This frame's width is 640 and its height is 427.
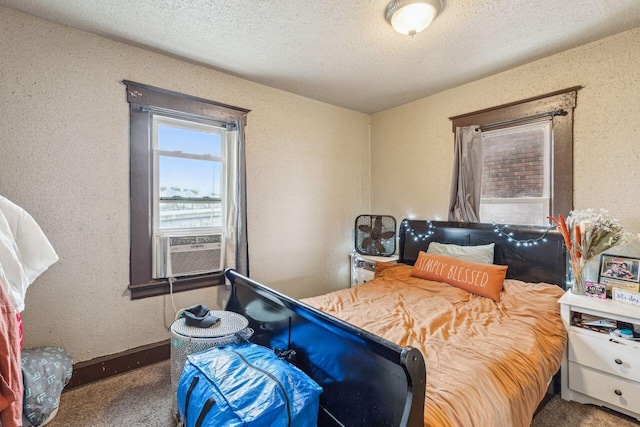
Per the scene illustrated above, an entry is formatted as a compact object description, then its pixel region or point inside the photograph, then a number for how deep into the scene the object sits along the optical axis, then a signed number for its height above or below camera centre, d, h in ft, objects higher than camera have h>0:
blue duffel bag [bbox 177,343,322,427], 3.52 -2.33
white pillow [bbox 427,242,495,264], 8.34 -1.17
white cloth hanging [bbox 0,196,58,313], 4.58 -0.67
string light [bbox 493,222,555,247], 7.75 -0.68
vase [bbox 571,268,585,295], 6.77 -1.62
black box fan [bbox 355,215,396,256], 11.28 -0.94
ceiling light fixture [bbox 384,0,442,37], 5.72 +3.93
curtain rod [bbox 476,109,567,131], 7.93 +2.68
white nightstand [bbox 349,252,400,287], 10.81 -2.03
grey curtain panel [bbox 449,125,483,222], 9.50 +1.23
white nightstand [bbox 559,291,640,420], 5.61 -2.95
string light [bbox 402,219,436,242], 10.17 -0.69
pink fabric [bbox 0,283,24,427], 3.32 -1.83
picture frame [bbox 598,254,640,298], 6.44 -1.34
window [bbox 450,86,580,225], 7.91 +1.60
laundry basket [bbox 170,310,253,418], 5.37 -2.31
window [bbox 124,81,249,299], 7.70 +0.71
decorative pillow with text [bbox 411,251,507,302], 7.43 -1.65
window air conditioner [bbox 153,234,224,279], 7.97 -1.21
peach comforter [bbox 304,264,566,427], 3.86 -2.24
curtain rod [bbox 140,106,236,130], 7.81 +2.67
